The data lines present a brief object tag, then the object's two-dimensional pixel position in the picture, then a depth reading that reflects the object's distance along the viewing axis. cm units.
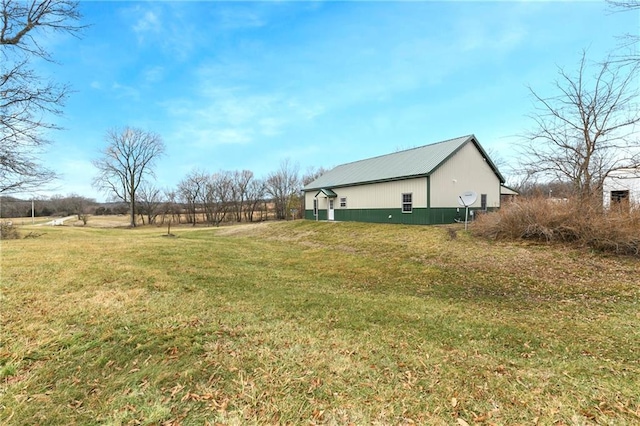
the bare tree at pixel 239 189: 4844
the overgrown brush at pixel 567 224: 844
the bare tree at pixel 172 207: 4725
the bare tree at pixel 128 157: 3812
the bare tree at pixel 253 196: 4931
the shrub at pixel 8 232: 1370
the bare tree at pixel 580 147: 1094
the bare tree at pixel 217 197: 4697
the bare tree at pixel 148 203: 4553
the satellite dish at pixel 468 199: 1388
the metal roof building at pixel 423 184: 1639
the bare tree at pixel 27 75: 874
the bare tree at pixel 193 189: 4728
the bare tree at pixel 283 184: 4753
